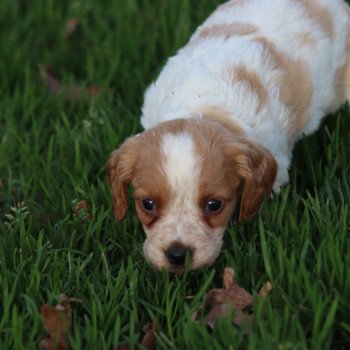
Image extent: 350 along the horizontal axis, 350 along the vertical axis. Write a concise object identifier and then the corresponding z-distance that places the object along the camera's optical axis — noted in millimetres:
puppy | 3244
